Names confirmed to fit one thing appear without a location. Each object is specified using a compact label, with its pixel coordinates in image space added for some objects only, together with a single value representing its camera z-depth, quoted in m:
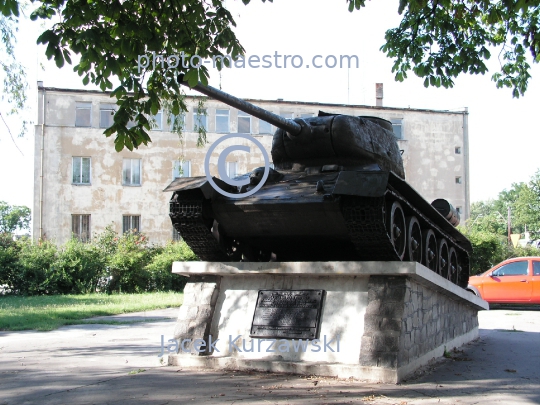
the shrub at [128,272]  23.17
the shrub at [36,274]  21.92
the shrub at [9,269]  22.06
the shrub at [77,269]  22.25
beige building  29.88
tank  6.88
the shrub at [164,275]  23.64
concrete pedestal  6.68
